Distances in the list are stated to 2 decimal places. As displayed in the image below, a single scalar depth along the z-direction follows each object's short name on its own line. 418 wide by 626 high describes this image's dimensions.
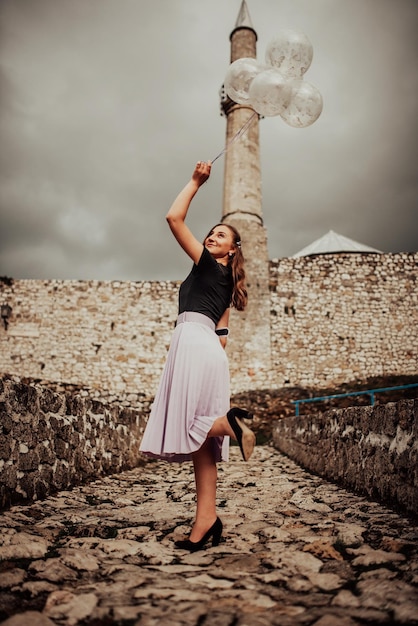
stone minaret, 14.77
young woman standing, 2.01
